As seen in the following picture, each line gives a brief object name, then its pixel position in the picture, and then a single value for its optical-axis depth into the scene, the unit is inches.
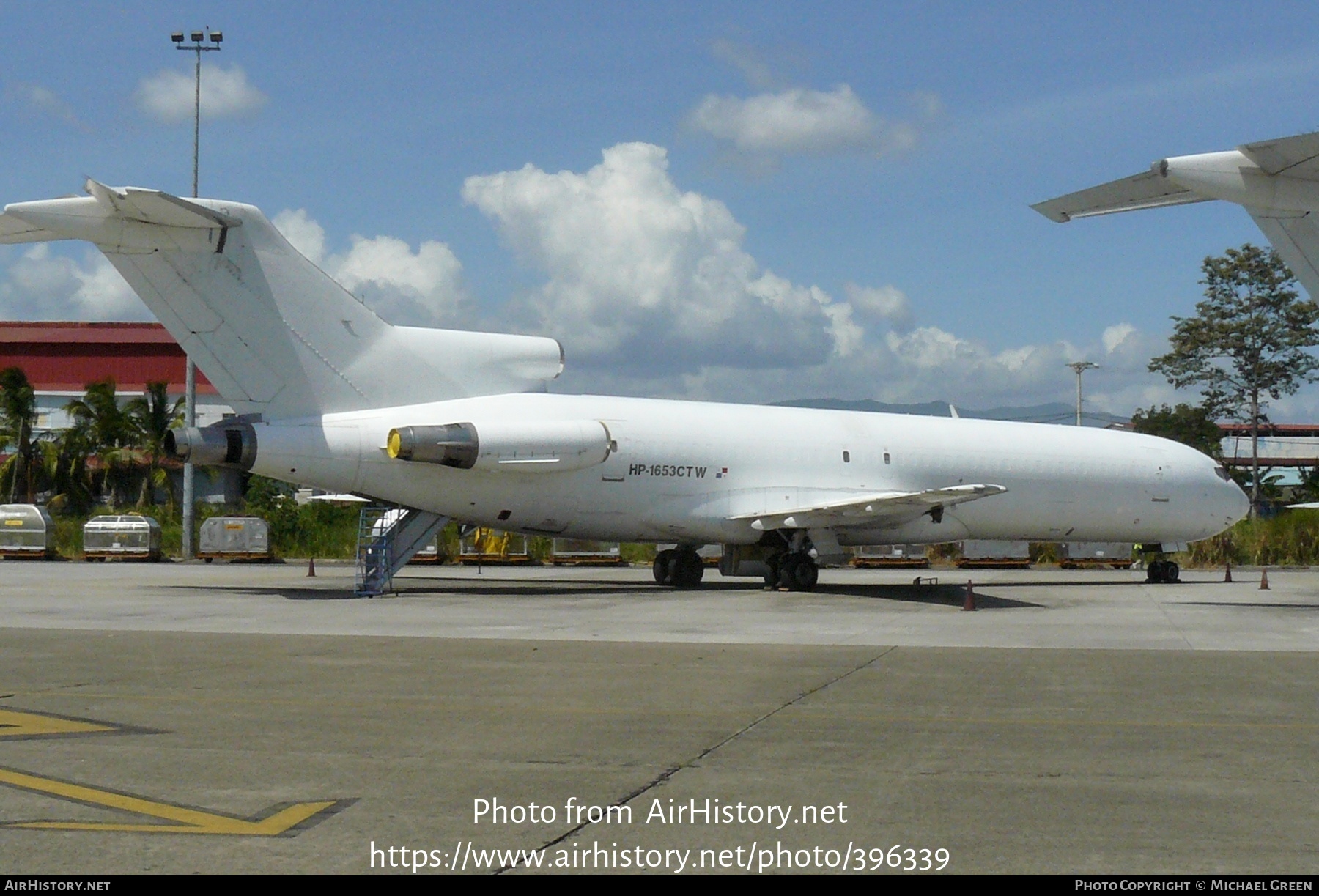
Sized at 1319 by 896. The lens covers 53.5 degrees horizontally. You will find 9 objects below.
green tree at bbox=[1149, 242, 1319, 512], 2306.8
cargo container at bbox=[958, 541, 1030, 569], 1573.6
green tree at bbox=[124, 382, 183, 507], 2128.4
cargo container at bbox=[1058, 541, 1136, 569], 1558.8
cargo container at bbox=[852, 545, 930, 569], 1568.7
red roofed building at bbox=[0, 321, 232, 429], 2817.4
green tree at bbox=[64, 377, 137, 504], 2110.0
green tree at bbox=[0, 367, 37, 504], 2046.0
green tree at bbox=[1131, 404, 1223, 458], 2645.2
